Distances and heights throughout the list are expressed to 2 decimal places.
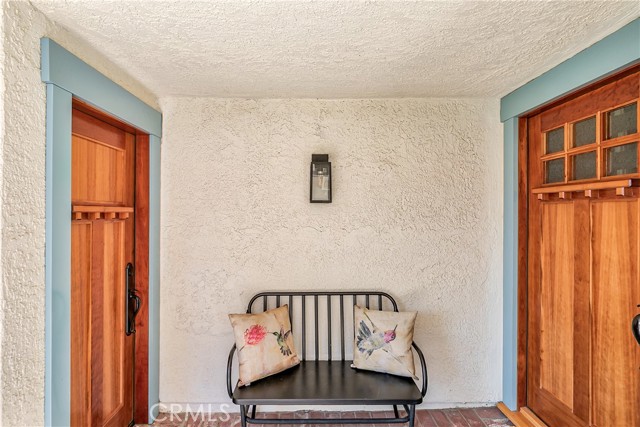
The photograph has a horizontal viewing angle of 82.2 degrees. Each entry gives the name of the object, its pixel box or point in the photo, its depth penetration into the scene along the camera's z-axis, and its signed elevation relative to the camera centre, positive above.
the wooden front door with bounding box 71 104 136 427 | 1.98 -0.34
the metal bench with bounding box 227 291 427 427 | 2.18 -1.07
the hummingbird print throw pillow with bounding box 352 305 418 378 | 2.44 -0.86
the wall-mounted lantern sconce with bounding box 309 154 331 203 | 2.78 +0.28
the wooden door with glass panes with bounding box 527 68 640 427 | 1.85 -0.25
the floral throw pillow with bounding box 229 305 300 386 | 2.35 -0.86
